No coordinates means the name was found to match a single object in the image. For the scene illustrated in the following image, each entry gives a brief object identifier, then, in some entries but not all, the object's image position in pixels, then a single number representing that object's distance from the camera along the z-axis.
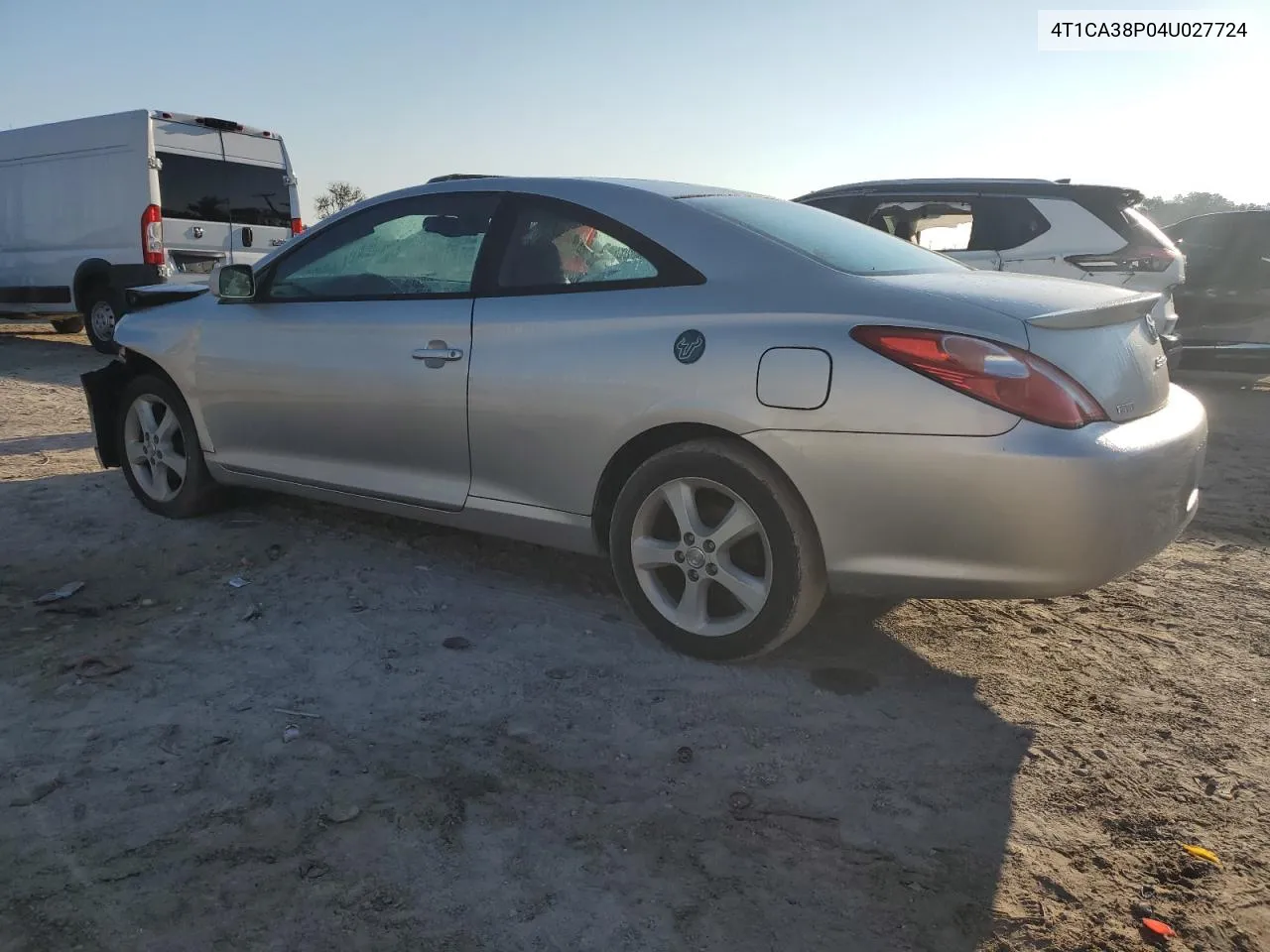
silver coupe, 2.72
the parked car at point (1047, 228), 7.55
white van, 10.38
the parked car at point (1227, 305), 9.39
